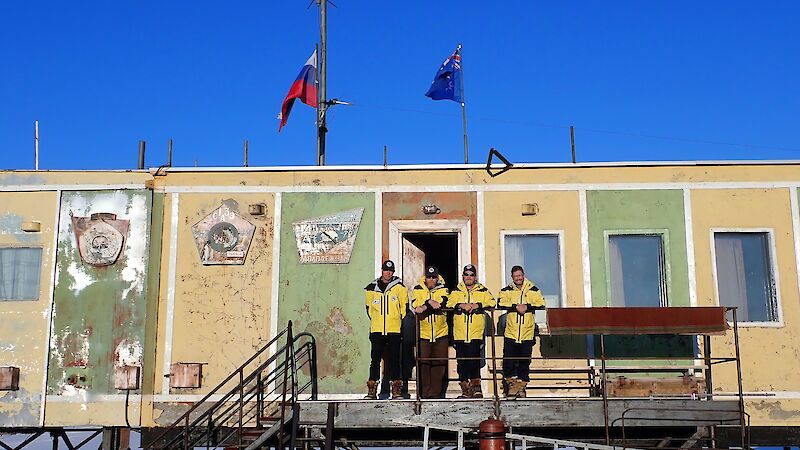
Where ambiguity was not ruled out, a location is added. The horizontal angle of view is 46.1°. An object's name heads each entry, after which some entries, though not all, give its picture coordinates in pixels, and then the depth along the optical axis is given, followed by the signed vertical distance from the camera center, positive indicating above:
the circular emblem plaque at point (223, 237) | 14.43 +1.91
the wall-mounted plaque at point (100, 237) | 14.26 +1.90
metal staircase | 11.66 -0.64
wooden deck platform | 12.02 -0.65
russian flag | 19.19 +5.51
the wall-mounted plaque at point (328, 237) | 14.37 +1.90
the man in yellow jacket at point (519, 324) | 12.65 +0.49
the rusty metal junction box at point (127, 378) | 13.78 -0.21
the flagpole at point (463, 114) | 20.17 +5.46
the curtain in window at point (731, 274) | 14.07 +1.28
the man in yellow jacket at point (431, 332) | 12.60 +0.39
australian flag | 20.62 +6.06
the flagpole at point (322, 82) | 19.41 +5.99
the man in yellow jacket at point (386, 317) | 12.60 +0.59
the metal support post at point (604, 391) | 11.50 -0.38
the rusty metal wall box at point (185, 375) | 13.93 -0.18
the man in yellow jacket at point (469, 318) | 12.56 +0.57
